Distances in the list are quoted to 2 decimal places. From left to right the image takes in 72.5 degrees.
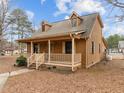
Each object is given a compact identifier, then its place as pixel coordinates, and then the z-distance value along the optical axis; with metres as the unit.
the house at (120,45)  32.74
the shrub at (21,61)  10.40
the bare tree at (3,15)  16.08
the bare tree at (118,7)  6.46
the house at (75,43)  8.22
